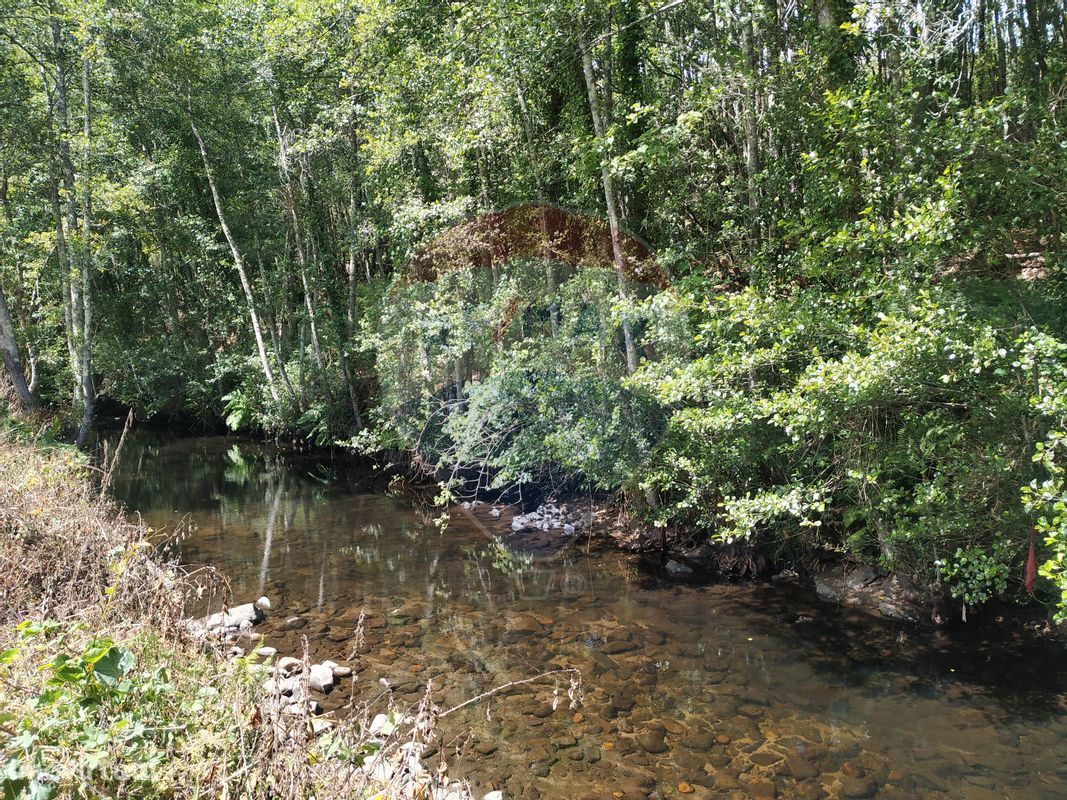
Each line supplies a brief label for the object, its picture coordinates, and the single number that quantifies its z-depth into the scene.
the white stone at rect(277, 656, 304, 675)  6.78
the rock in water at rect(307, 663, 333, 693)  6.84
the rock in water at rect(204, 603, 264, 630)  7.97
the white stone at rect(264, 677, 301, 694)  6.17
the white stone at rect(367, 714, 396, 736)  3.06
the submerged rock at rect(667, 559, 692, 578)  9.86
